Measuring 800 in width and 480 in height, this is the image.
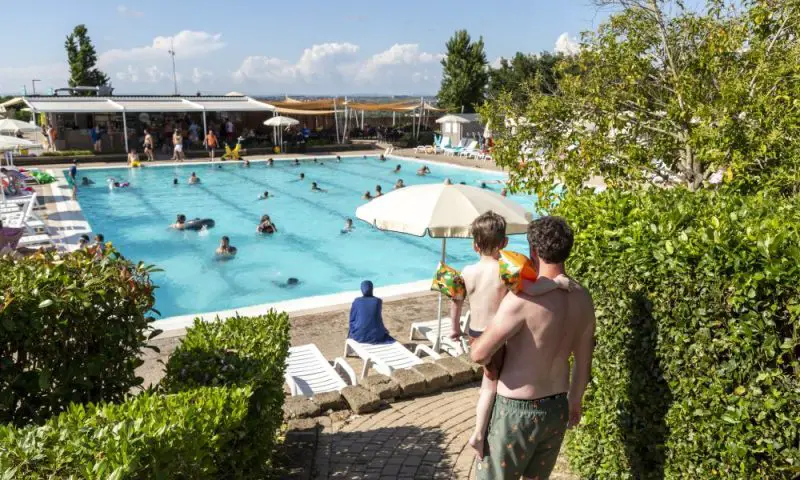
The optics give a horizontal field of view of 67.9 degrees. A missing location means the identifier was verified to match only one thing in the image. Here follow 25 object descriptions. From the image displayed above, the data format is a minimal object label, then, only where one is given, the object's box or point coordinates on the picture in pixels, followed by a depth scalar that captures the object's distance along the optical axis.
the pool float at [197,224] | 17.78
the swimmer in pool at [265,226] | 17.63
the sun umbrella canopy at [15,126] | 21.17
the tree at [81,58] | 51.50
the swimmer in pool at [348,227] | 18.41
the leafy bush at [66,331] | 3.29
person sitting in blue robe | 7.34
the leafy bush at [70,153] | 26.90
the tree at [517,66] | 52.78
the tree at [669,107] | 5.15
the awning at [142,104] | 27.84
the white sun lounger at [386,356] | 6.70
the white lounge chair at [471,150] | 31.83
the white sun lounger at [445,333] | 7.29
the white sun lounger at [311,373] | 6.26
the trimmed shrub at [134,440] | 2.32
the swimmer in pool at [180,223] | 17.50
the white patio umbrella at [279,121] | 30.42
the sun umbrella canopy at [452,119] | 33.70
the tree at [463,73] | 49.34
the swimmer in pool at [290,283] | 14.19
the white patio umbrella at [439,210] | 6.72
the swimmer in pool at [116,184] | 22.59
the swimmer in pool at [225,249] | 15.68
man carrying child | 2.85
